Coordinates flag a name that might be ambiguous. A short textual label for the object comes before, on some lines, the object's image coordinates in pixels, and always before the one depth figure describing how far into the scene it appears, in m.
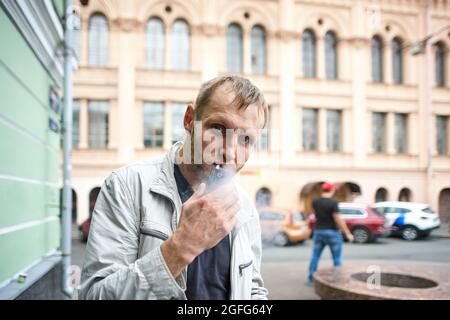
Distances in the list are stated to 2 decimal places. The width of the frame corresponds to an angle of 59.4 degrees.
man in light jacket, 0.77
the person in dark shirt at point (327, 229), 4.36
